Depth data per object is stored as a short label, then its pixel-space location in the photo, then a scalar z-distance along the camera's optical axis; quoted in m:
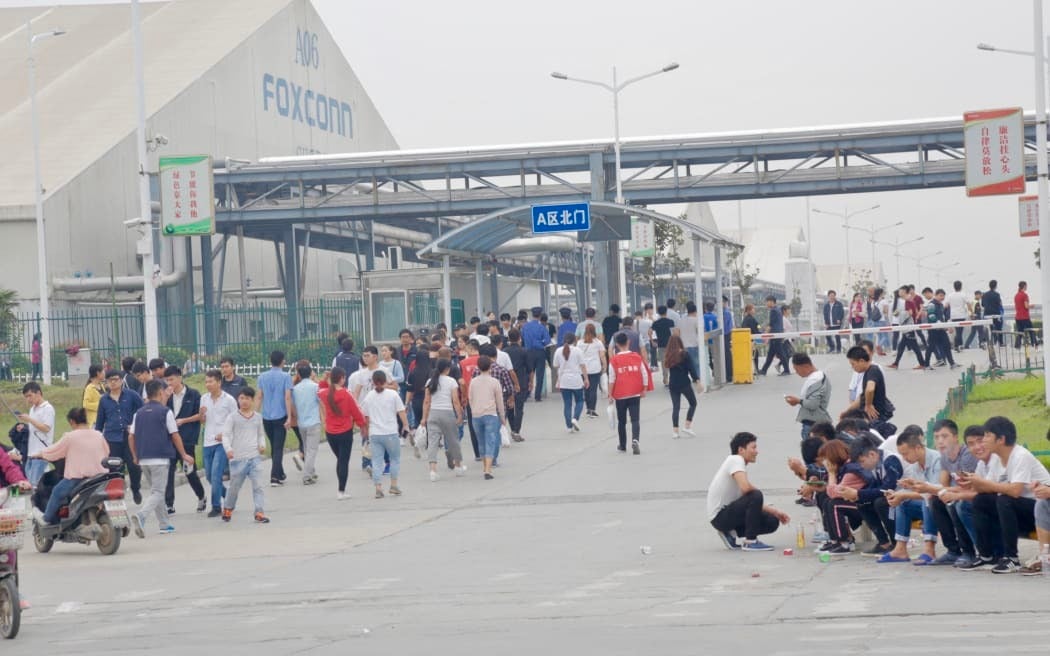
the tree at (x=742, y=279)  72.86
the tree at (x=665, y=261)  62.56
